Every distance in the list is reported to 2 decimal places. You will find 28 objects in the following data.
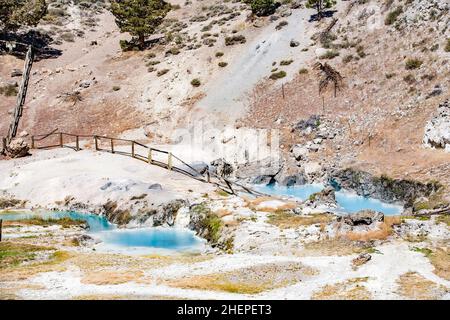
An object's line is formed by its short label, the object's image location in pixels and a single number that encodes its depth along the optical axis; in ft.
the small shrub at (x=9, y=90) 198.80
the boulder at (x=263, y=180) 146.41
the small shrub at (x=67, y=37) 260.01
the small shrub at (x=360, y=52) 182.19
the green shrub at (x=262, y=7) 231.50
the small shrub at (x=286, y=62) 194.39
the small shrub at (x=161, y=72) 203.92
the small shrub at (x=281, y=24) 219.41
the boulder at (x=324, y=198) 112.88
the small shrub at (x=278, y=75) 187.79
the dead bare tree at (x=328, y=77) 174.51
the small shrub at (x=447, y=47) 161.31
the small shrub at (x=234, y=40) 216.74
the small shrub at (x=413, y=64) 164.14
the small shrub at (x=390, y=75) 166.30
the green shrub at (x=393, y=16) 190.10
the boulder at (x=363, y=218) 82.33
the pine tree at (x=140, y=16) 226.79
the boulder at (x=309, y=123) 161.68
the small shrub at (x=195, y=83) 195.48
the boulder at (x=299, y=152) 152.87
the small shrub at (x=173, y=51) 218.59
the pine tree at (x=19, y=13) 219.82
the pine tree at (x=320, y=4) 214.69
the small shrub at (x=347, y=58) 182.60
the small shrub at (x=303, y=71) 185.78
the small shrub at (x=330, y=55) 187.52
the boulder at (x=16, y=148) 150.61
